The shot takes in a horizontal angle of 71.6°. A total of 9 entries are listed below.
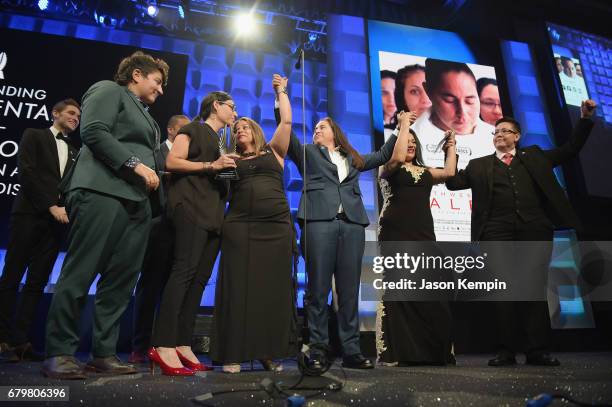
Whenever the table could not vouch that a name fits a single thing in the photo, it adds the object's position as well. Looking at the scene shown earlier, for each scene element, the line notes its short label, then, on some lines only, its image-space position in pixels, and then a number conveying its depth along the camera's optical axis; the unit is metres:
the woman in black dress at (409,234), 2.45
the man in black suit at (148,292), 2.34
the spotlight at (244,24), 4.66
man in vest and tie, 2.47
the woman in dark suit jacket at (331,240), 2.27
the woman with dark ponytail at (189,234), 1.82
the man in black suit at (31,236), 2.41
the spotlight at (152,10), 4.44
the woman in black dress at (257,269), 1.98
